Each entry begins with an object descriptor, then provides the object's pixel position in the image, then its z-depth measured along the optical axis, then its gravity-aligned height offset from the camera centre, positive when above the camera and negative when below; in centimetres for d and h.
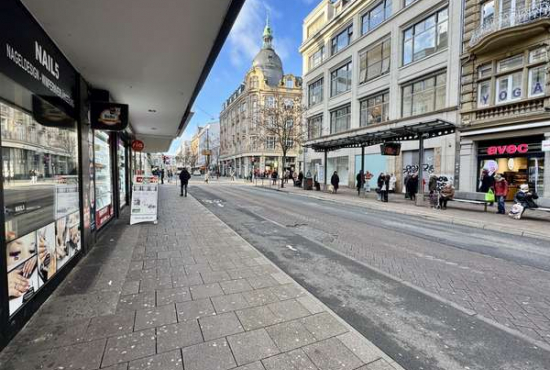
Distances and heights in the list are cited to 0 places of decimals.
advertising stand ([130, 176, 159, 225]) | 837 -92
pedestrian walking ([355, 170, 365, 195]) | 2016 -70
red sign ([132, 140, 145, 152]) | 1460 +134
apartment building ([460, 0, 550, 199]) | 1366 +435
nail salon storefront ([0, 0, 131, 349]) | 279 +3
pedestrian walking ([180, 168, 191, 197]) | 1762 -41
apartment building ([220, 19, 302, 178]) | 5484 +1395
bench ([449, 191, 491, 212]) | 1291 -125
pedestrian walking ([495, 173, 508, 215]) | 1172 -84
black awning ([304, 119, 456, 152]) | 1378 +219
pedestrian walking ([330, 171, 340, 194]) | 2203 -76
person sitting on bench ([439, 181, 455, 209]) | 1307 -108
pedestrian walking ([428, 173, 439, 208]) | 1356 -101
